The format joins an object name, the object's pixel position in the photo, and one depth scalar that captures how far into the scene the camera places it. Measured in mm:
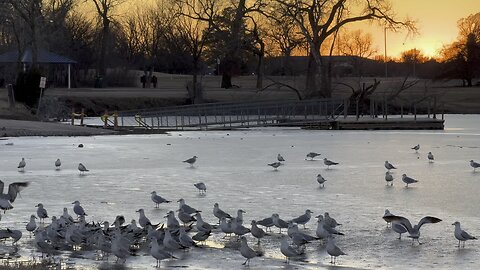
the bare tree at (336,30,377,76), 95250
